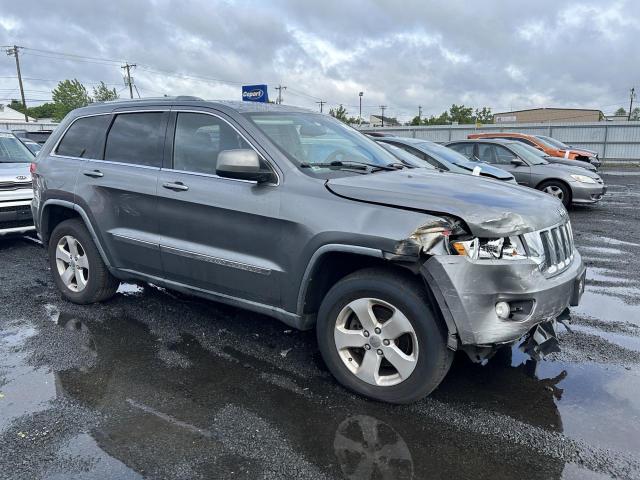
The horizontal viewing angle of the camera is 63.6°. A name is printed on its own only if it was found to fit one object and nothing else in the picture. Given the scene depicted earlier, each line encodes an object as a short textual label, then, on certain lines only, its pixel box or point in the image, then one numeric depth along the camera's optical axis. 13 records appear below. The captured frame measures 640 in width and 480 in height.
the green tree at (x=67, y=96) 60.00
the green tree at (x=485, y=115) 69.89
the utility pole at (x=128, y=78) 59.38
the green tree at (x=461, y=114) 66.44
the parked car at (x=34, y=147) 10.25
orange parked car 16.67
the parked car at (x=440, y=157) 8.80
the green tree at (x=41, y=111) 92.70
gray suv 2.96
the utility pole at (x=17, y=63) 56.44
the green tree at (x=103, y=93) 63.38
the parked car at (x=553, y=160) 12.38
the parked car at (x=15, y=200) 7.27
